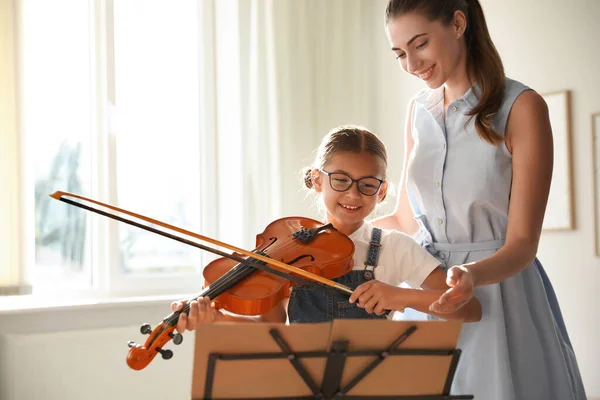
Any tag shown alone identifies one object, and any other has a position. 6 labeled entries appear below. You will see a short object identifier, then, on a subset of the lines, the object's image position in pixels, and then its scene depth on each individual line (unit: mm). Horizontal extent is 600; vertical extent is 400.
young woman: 2430
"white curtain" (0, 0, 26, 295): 3775
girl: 2557
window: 4280
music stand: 2042
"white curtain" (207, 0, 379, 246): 4607
